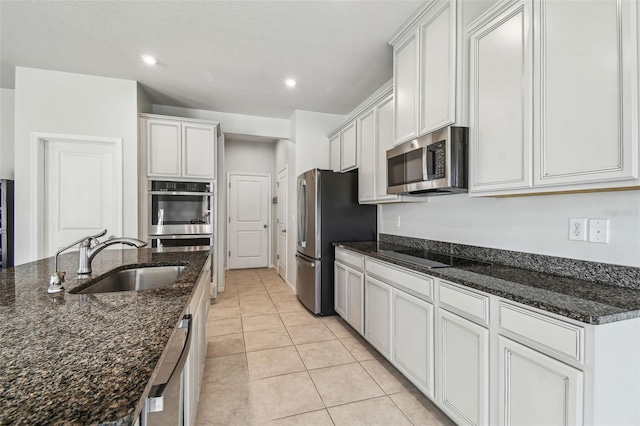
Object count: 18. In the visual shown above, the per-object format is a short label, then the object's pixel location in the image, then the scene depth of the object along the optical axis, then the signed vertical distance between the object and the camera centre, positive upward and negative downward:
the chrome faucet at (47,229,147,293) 1.54 -0.20
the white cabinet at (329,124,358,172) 3.57 +0.84
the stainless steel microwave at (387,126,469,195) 1.87 +0.34
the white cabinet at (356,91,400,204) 2.87 +0.67
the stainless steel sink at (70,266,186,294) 1.82 -0.41
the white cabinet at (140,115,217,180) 3.69 +0.84
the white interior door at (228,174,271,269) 6.07 -0.17
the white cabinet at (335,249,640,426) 1.05 -0.65
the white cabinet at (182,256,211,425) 1.38 -0.79
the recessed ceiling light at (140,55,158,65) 2.91 +1.52
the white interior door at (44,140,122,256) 3.29 +0.25
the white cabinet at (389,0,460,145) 1.93 +1.03
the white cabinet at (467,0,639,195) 1.15 +0.54
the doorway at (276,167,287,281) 5.10 -0.24
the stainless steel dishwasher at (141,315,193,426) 0.73 -0.48
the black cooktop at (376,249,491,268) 1.99 -0.34
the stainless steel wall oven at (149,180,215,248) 3.72 -0.02
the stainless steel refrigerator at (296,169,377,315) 3.38 -0.13
